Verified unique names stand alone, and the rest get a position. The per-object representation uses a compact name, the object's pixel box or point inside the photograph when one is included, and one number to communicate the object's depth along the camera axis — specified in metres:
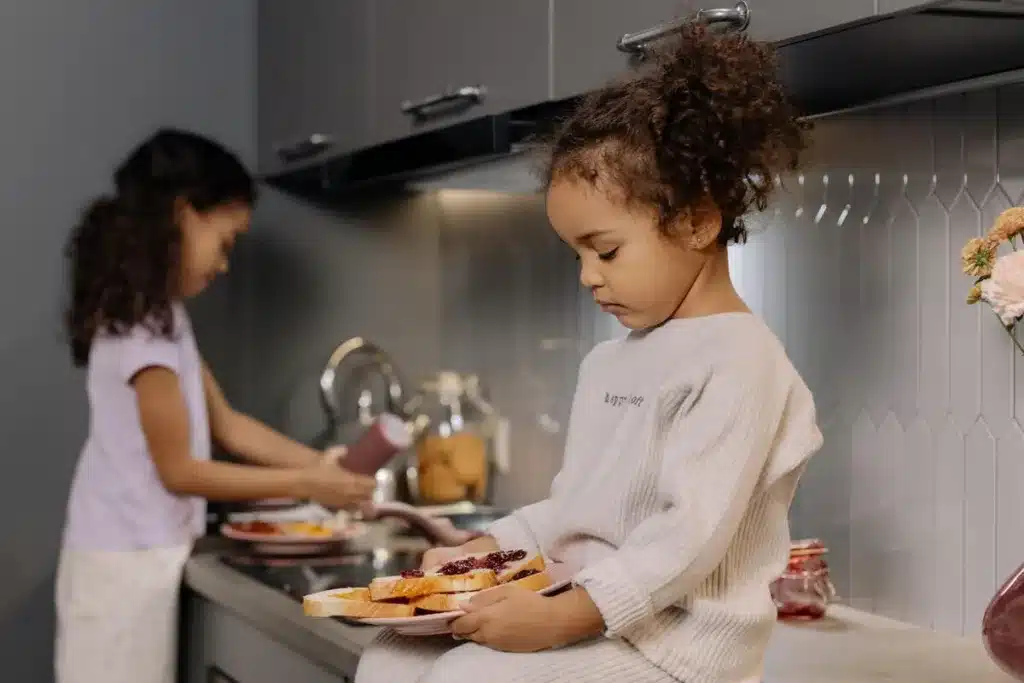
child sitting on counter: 1.02
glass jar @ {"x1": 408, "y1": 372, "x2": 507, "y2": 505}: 2.44
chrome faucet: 2.56
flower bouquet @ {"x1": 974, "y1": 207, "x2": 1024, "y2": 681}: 1.15
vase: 1.16
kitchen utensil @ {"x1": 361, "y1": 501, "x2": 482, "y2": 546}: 2.00
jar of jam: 1.55
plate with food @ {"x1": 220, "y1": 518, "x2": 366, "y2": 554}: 2.12
